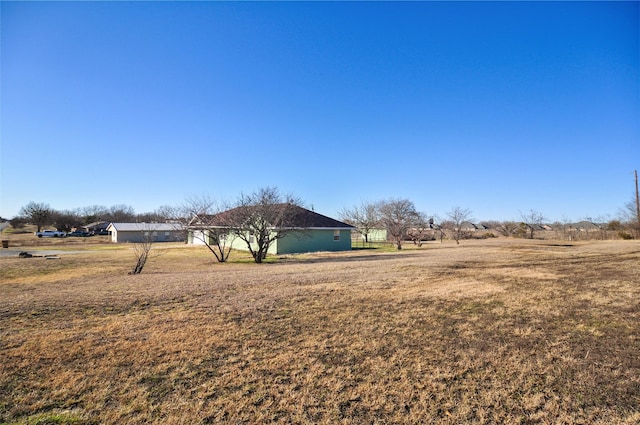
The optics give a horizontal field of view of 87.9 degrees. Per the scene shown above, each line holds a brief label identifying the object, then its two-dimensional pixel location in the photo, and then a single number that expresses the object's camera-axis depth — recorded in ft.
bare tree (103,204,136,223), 256.73
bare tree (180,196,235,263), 61.93
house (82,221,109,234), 220.29
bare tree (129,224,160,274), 43.73
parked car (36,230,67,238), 167.23
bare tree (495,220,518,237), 163.92
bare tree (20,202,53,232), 198.29
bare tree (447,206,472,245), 138.02
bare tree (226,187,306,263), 60.64
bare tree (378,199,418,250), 97.90
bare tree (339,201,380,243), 147.21
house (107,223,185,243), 145.68
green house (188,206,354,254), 80.64
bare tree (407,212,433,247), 114.11
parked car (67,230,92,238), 181.47
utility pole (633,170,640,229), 111.87
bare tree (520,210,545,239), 145.69
